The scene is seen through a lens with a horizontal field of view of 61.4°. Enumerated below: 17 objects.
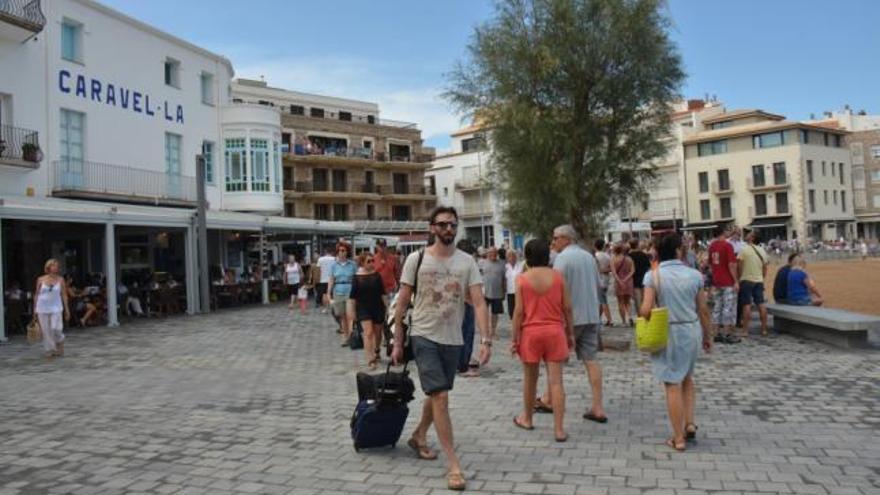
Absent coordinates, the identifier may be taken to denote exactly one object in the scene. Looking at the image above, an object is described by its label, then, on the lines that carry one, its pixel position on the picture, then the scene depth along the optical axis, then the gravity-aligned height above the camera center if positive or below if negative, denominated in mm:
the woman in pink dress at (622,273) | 13188 -272
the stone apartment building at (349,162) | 55469 +8383
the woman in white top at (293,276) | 21406 -185
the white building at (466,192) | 65438 +6702
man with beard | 4805 -298
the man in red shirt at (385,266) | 11195 +8
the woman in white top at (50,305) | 11453 -410
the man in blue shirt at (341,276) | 11852 -133
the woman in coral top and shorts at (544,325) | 5676 -497
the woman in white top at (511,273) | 12133 -188
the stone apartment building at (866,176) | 72625 +7176
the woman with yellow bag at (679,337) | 5418 -607
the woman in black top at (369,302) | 9742 -471
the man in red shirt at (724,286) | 10945 -479
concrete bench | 9758 -1044
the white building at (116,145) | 18922 +4174
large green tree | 14164 +3289
